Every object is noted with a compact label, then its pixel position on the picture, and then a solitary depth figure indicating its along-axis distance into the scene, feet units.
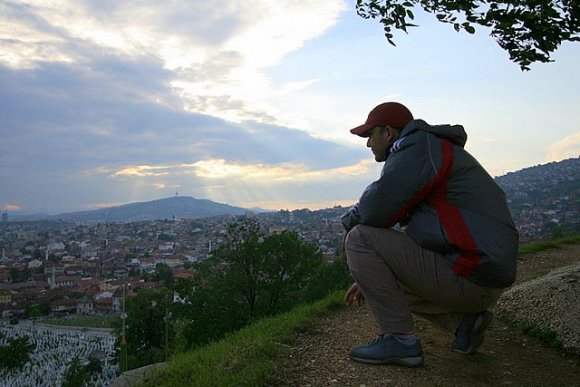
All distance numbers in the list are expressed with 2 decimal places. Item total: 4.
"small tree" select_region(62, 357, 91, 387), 79.51
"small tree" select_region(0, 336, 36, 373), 90.94
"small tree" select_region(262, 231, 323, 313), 56.85
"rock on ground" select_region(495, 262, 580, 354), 13.32
